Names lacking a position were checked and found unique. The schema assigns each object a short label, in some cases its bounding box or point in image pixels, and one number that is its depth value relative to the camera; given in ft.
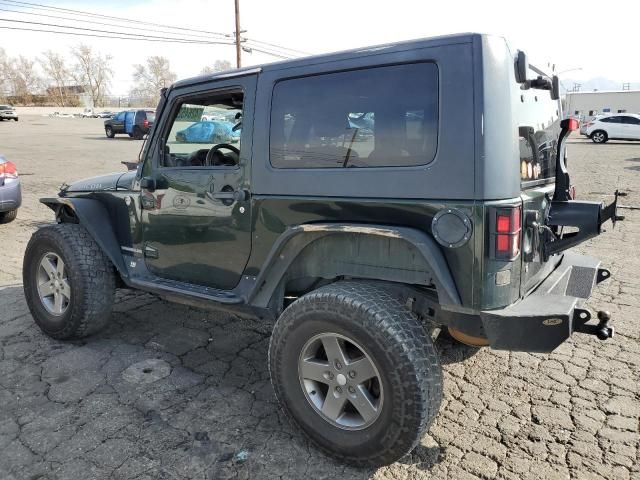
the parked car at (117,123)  89.59
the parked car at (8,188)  24.13
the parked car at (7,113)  144.36
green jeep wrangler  7.27
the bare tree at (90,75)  305.73
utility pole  113.60
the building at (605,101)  182.80
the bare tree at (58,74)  290.91
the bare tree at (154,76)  290.97
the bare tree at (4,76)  257.26
